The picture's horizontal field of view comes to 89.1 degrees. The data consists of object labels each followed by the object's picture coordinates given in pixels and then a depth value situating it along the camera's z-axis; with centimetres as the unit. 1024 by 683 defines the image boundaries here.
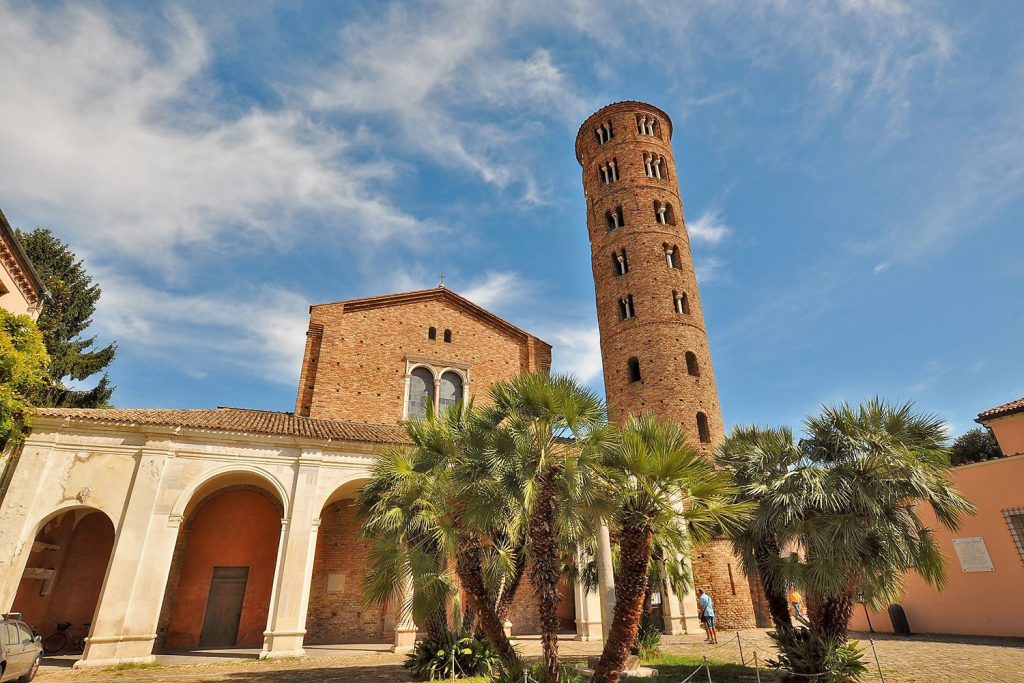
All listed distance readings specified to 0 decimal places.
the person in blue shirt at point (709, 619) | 1467
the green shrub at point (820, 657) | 841
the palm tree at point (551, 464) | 779
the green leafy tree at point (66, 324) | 2352
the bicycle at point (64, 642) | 1462
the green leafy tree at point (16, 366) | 1175
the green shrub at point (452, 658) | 1002
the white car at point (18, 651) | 864
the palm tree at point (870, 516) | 846
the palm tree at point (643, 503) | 734
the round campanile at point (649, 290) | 2081
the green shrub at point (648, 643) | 1201
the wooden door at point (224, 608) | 1658
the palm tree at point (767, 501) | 927
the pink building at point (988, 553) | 1438
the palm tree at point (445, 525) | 816
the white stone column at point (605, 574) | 1072
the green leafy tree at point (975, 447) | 2861
